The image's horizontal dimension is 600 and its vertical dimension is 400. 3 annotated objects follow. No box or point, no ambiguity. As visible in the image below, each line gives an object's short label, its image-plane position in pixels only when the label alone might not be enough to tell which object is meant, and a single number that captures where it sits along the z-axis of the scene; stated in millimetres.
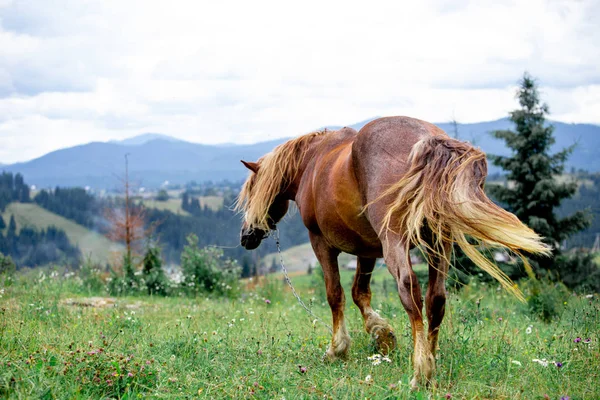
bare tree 16344
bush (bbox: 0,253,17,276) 11586
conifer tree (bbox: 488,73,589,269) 21422
